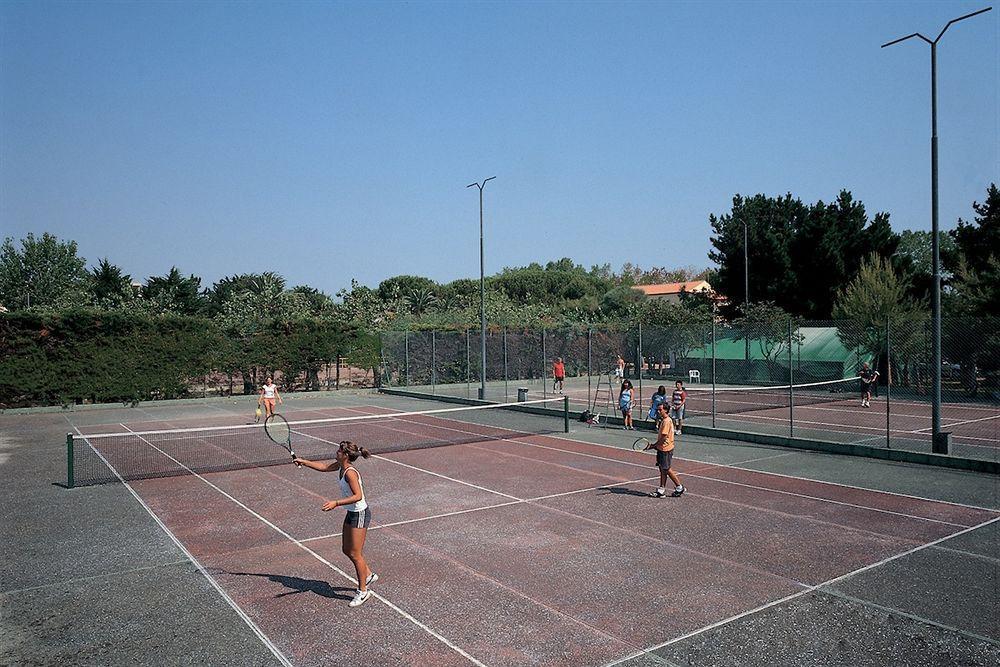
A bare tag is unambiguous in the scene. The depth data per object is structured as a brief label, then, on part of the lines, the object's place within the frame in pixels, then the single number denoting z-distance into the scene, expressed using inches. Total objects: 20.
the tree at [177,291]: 2719.0
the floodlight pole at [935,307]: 629.6
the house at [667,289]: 4271.9
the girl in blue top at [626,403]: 867.4
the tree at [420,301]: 2929.6
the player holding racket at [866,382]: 1016.9
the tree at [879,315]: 1157.7
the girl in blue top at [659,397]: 735.7
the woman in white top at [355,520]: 313.4
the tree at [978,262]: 1224.8
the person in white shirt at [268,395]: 945.5
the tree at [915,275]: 1679.4
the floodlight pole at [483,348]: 1212.8
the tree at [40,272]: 2940.5
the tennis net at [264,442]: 641.6
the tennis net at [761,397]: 1108.1
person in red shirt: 1324.7
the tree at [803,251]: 1914.4
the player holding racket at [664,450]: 506.3
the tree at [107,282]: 2728.8
